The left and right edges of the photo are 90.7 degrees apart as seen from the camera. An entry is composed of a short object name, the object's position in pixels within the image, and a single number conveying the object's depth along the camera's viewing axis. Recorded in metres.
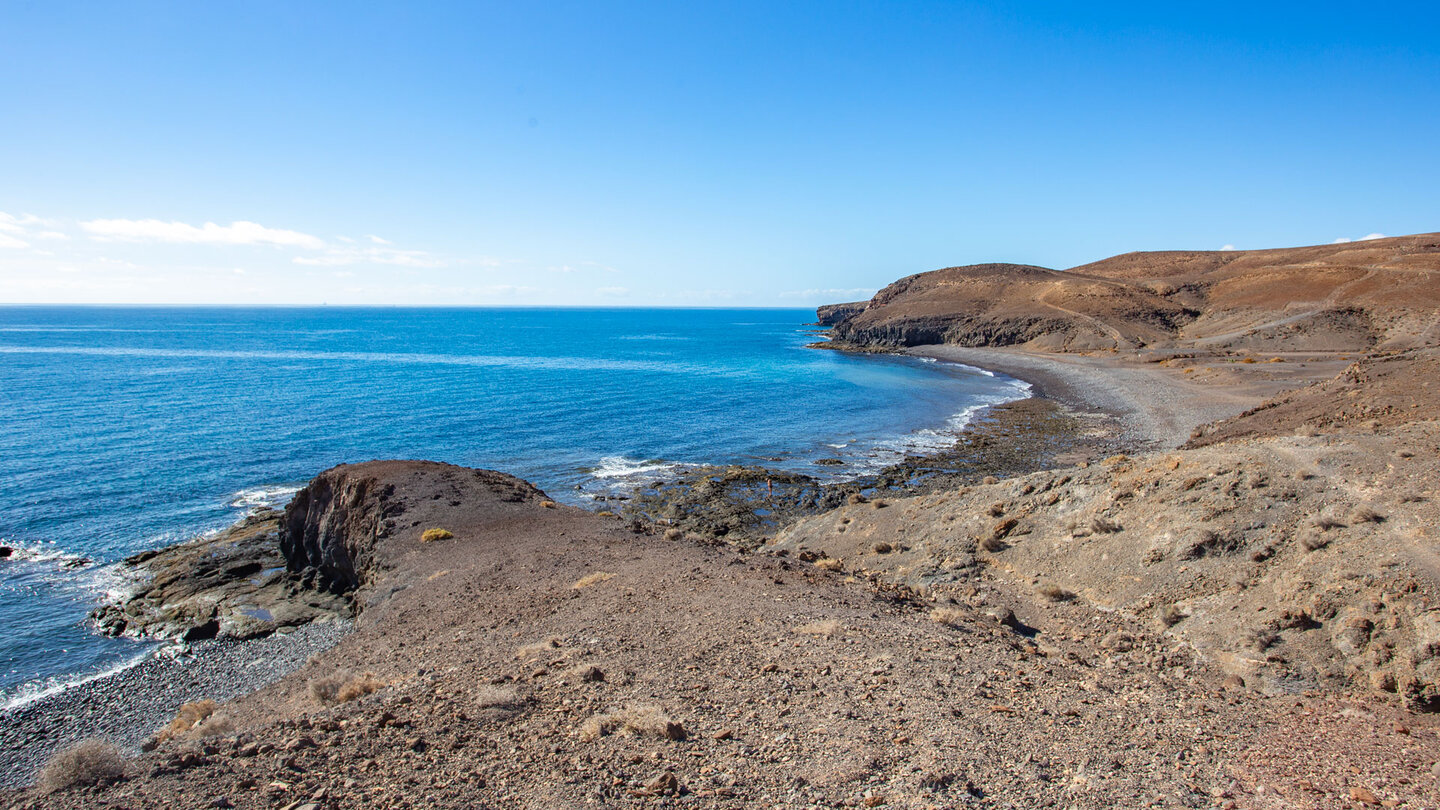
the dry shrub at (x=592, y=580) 20.70
